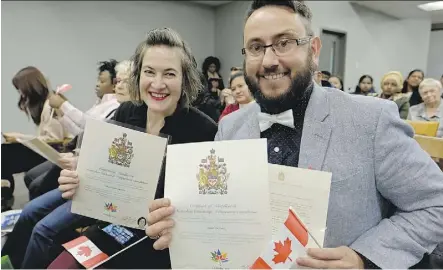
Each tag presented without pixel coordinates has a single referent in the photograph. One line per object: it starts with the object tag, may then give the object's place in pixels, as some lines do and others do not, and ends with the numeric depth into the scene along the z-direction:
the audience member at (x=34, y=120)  3.40
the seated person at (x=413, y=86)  3.08
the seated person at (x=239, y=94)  3.16
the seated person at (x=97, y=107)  2.86
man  0.94
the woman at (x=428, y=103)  2.67
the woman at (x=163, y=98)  1.46
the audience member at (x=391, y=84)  3.64
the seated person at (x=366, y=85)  5.51
